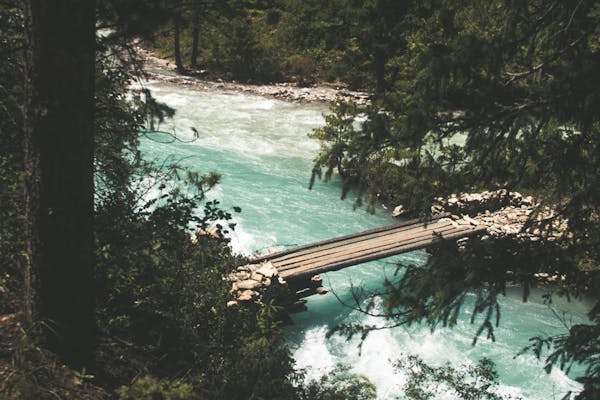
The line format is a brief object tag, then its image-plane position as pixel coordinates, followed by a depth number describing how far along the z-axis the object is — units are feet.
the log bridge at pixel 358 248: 24.89
